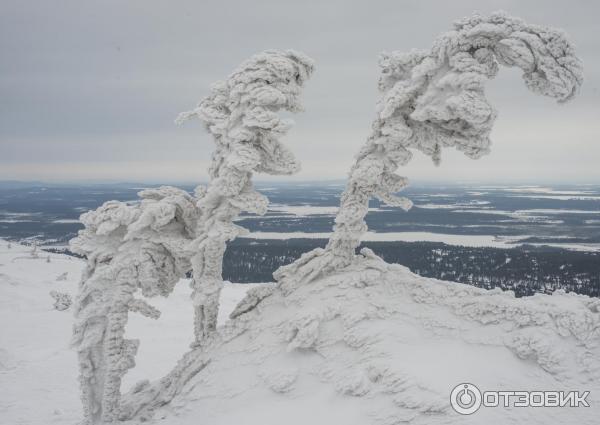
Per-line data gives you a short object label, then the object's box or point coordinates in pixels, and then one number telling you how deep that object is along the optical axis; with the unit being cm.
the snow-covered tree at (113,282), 901
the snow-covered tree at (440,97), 776
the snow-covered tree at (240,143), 867
